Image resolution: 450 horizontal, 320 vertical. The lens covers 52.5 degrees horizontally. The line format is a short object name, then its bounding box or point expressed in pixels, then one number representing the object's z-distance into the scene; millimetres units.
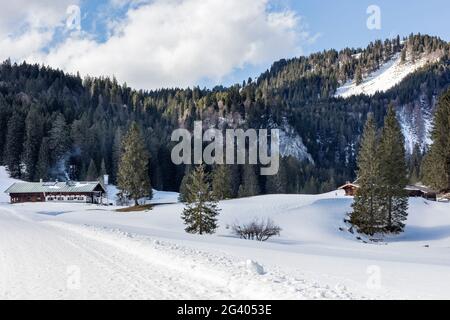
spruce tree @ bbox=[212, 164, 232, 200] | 71125
